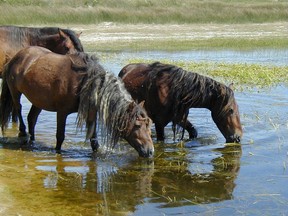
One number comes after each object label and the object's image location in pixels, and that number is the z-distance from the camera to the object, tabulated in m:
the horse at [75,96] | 10.99
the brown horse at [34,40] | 14.79
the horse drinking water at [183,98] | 12.61
